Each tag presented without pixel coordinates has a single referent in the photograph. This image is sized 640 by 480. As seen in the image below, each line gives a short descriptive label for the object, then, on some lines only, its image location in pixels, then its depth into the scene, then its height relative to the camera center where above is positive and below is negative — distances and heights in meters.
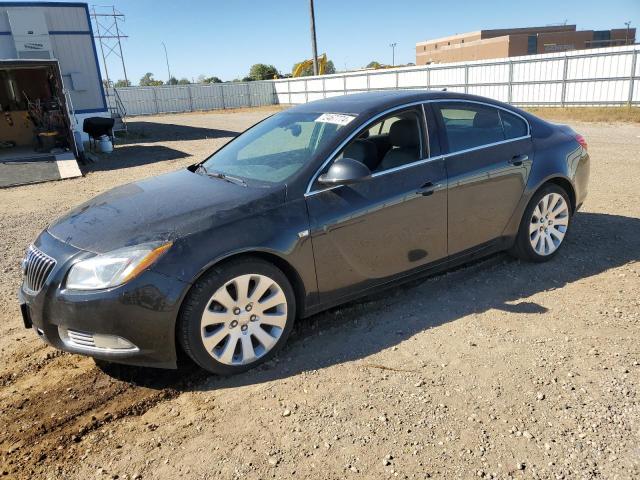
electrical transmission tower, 31.51 +3.58
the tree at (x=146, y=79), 103.70 +3.00
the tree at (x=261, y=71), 71.06 +1.88
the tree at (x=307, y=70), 47.22 +1.00
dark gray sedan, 2.99 -0.93
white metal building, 19.12 +2.15
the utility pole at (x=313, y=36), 37.00 +3.10
